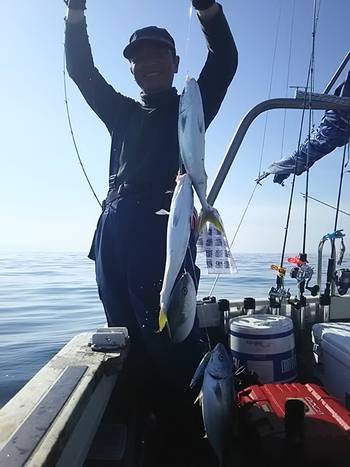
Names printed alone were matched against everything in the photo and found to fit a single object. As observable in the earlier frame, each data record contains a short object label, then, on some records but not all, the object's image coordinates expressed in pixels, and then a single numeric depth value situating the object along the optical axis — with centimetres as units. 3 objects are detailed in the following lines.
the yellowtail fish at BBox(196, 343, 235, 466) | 183
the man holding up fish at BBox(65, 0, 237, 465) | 209
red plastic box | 165
